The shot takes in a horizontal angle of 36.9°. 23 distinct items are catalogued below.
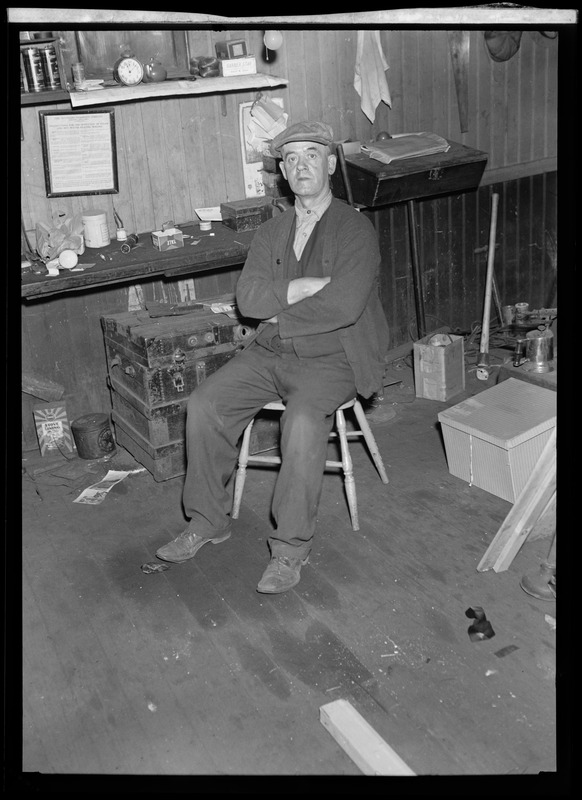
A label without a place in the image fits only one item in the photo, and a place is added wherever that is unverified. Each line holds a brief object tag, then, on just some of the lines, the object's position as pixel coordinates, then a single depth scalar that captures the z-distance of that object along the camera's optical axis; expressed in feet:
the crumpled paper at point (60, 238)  13.43
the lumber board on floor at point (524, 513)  10.28
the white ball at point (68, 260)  13.20
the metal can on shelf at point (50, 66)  13.38
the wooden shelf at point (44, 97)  13.26
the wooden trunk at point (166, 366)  13.34
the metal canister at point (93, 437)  14.43
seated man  11.06
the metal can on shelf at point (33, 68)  13.28
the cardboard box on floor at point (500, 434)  12.25
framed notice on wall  13.98
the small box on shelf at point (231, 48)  14.79
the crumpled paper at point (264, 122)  15.31
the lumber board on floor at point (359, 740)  7.89
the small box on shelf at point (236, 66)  14.67
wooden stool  11.68
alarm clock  13.91
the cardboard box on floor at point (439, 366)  16.03
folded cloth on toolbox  15.58
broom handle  17.60
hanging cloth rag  16.19
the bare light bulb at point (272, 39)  14.93
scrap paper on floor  13.20
